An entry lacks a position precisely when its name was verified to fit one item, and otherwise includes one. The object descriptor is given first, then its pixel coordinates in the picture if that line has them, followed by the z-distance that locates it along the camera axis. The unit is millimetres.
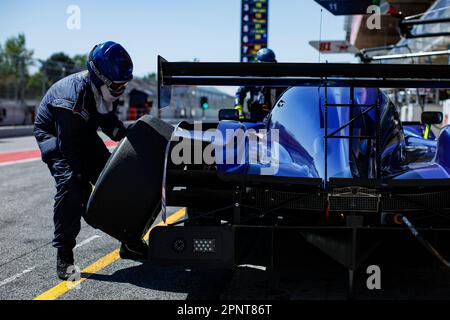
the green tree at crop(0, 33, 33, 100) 25859
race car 3562
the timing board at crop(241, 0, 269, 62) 35156
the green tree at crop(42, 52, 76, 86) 27781
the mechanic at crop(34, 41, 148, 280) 4355
